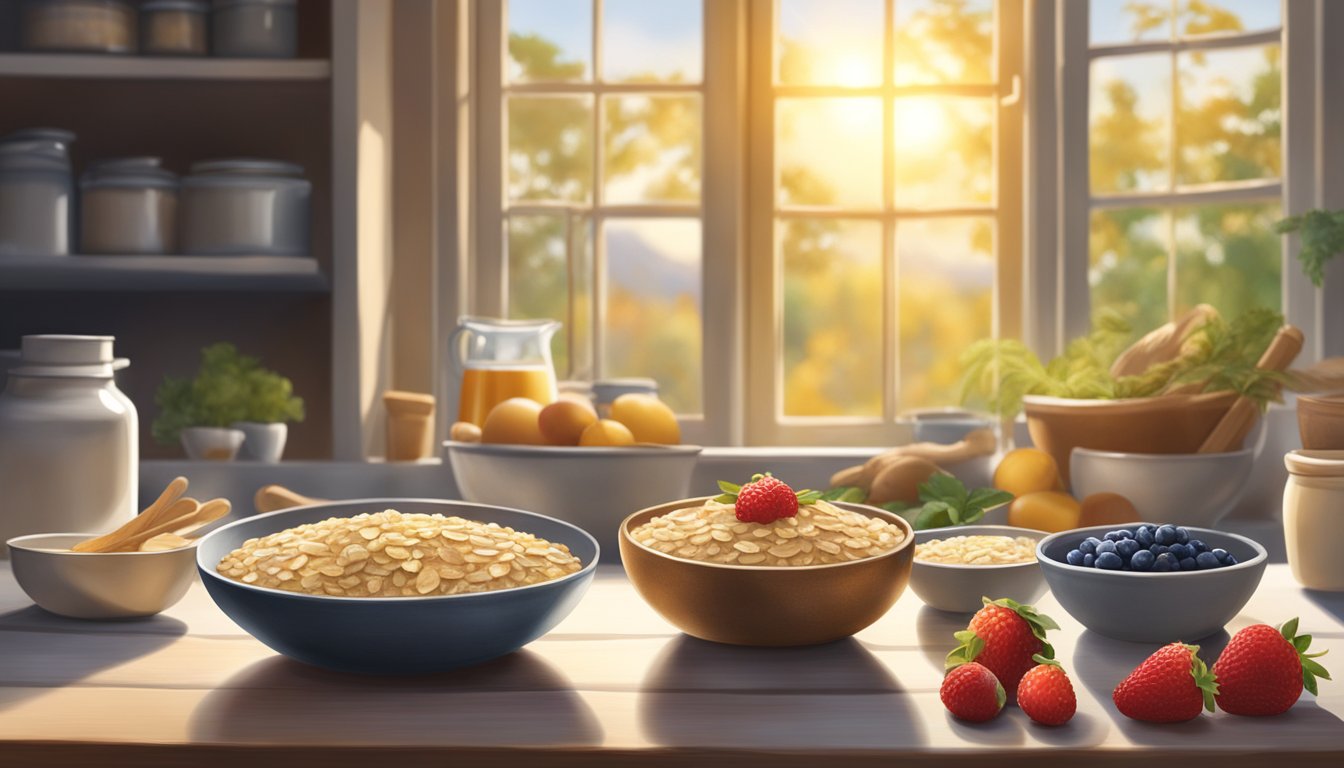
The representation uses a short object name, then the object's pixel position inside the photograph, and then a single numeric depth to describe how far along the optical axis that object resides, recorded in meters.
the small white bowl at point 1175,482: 1.41
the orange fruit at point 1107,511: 1.33
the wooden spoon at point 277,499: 1.47
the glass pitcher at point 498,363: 1.68
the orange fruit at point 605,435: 1.42
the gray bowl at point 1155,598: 0.88
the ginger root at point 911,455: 1.47
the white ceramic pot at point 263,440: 1.74
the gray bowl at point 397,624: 0.78
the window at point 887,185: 2.19
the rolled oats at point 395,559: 0.83
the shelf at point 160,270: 1.71
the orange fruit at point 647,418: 1.52
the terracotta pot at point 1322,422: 1.25
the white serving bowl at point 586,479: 1.36
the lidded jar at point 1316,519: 1.13
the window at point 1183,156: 1.96
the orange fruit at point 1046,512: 1.36
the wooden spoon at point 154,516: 1.04
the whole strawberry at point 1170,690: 0.73
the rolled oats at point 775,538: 0.88
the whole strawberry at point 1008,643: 0.79
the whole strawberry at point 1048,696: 0.72
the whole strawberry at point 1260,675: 0.75
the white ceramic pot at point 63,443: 1.30
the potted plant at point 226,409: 1.72
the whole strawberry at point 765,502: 0.92
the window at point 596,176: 2.17
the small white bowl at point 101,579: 0.98
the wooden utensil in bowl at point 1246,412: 1.44
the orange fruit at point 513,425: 1.46
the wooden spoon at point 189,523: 1.04
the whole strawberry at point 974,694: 0.73
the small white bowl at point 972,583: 1.01
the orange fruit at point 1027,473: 1.47
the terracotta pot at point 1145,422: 1.48
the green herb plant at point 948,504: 1.28
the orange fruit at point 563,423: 1.44
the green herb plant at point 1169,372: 1.47
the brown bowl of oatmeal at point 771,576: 0.86
